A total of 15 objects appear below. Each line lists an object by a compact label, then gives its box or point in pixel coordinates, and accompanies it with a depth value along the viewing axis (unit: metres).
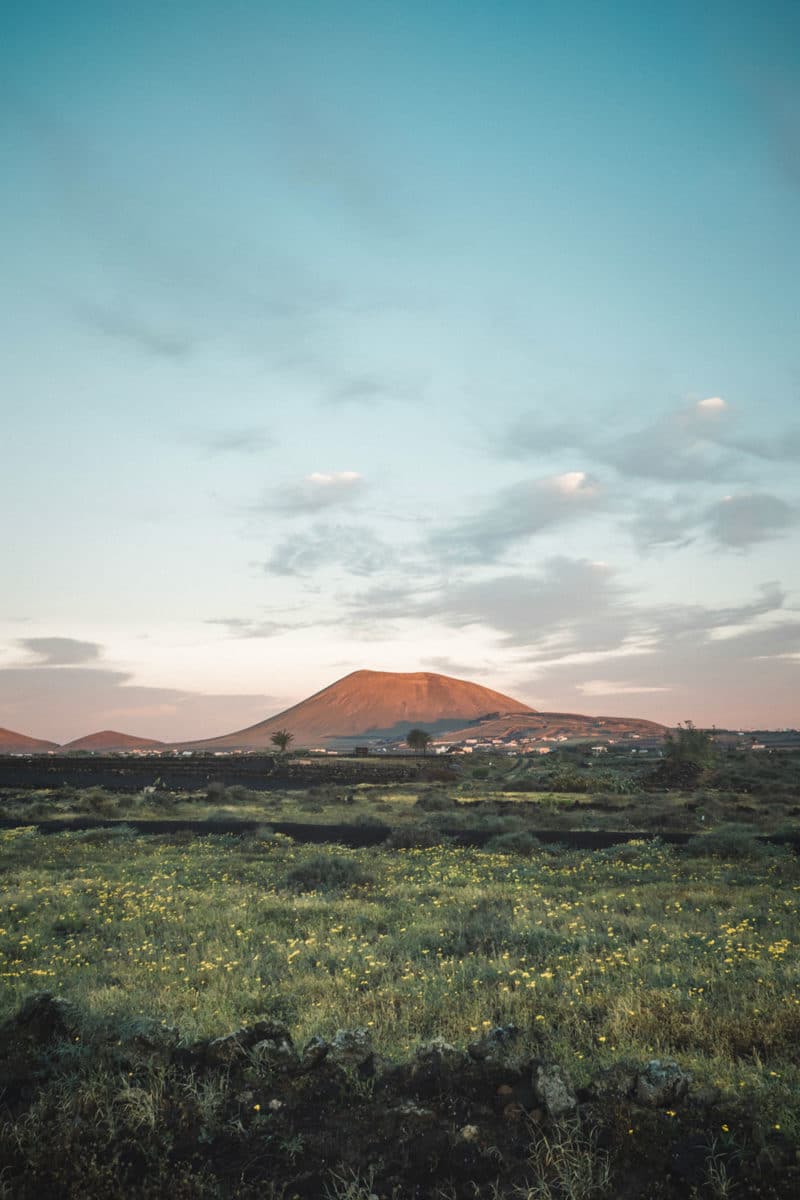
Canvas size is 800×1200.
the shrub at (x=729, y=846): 21.16
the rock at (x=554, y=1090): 6.07
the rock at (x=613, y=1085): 6.19
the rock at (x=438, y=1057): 6.94
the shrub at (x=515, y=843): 23.34
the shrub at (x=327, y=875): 17.69
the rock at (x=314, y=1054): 7.09
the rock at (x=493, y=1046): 7.06
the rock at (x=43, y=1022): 7.76
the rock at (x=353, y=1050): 7.13
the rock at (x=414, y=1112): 6.16
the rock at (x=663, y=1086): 6.07
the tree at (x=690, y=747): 58.41
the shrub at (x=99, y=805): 37.71
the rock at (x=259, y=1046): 7.23
